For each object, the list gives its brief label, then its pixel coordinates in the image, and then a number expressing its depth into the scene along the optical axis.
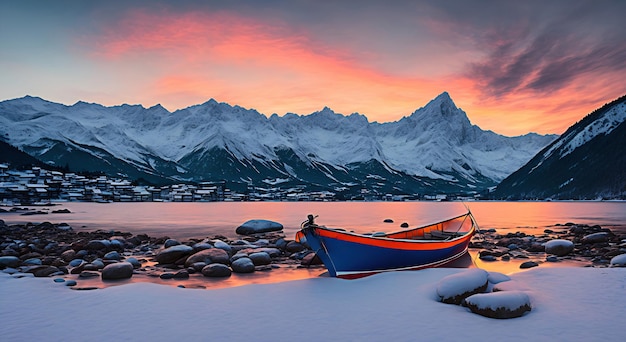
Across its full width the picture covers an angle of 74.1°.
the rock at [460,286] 13.41
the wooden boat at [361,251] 18.34
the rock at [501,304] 11.64
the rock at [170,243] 30.54
